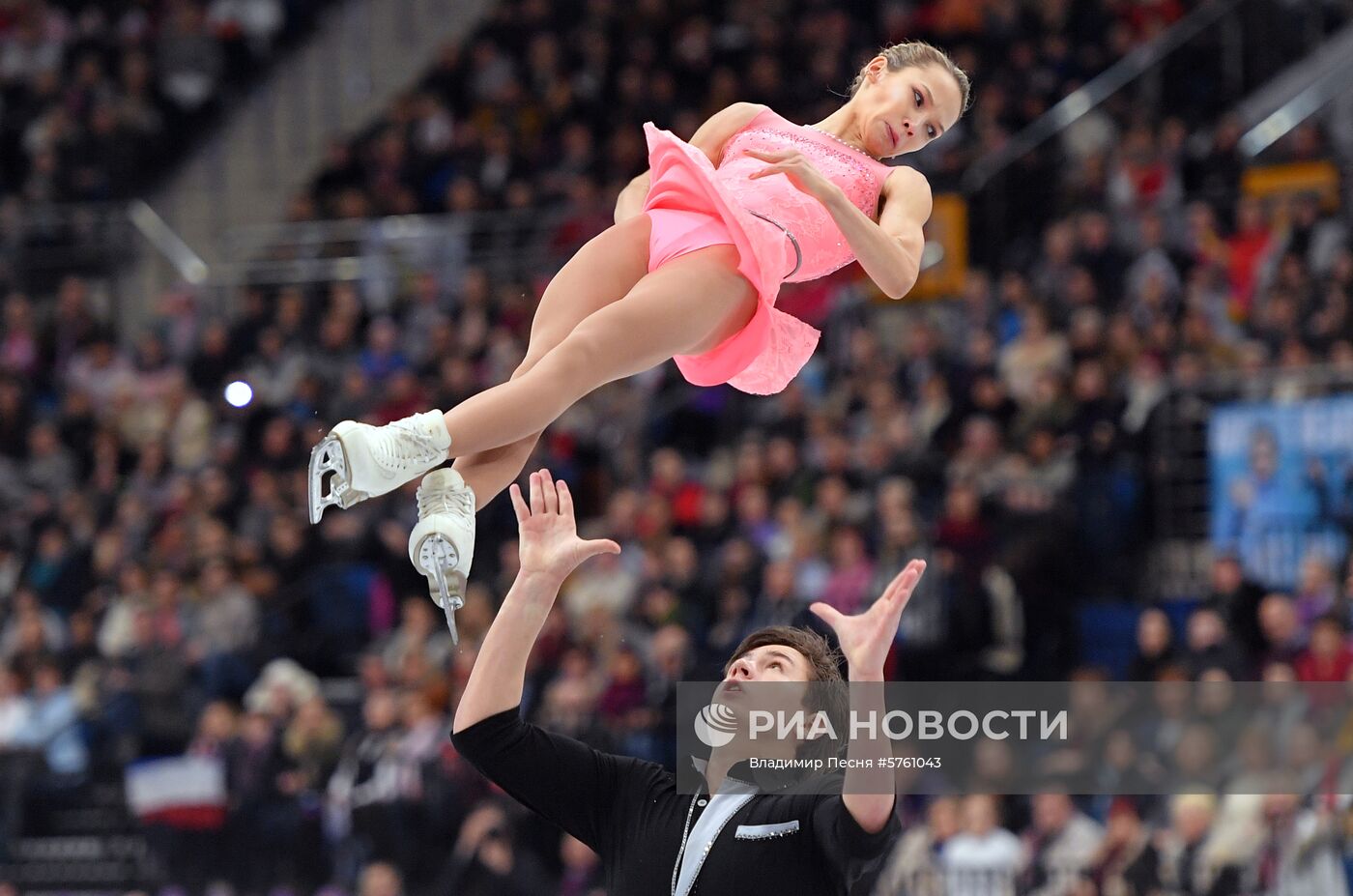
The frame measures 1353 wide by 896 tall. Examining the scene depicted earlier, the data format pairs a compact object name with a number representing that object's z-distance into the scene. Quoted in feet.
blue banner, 57.67
